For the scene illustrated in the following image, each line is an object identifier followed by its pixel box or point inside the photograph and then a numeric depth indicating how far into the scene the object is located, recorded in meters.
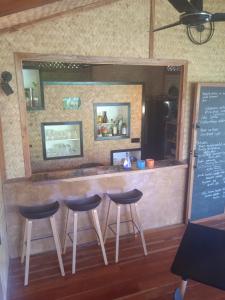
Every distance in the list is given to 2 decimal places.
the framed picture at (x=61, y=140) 3.94
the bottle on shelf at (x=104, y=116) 4.25
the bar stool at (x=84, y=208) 2.60
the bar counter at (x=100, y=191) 2.74
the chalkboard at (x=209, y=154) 3.21
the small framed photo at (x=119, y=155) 4.29
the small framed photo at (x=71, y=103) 4.03
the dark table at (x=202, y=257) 1.62
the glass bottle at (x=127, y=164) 3.11
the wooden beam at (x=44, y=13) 1.96
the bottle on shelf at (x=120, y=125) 4.35
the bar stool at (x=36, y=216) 2.45
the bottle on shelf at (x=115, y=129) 4.34
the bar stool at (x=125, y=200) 2.75
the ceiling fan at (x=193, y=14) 1.65
